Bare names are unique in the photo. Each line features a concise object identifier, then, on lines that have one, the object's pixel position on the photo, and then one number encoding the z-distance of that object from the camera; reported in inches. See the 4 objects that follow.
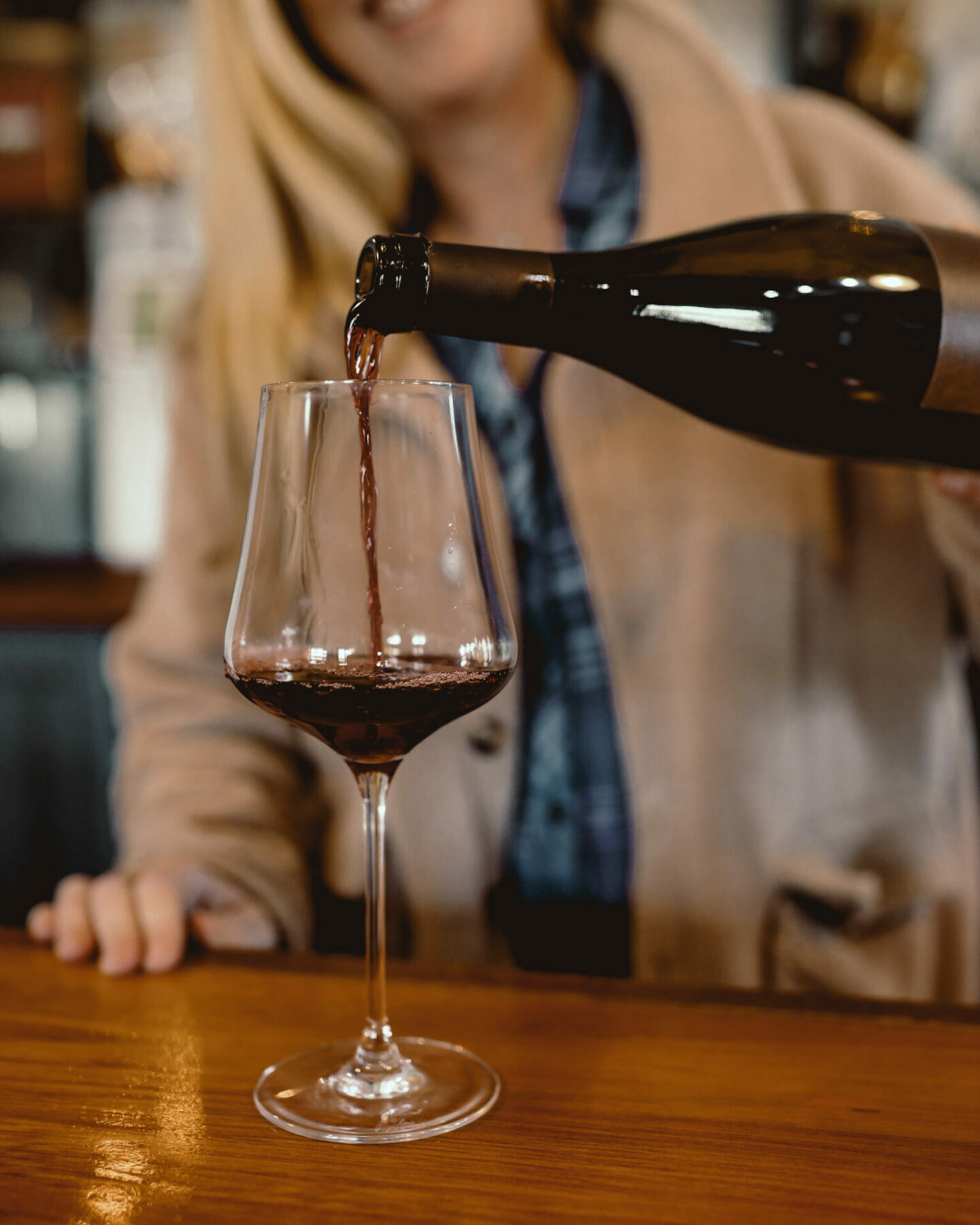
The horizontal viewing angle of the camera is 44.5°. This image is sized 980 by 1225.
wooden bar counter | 16.3
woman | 37.9
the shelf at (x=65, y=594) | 80.4
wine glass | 20.1
